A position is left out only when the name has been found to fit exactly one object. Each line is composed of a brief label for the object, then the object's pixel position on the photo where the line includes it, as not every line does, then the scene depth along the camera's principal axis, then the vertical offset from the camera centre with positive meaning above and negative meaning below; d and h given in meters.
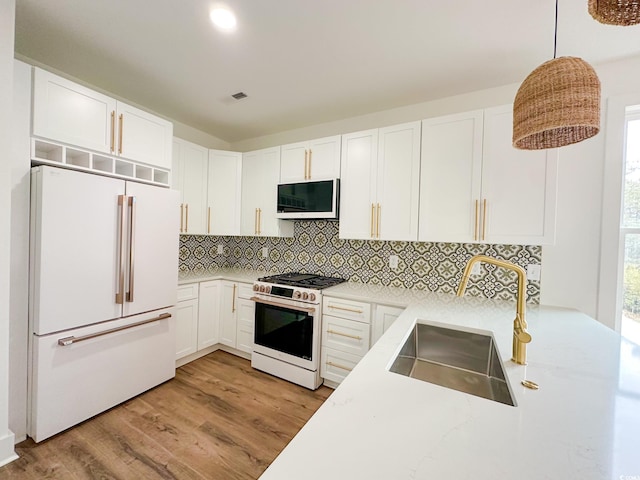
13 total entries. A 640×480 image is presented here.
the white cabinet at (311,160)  2.74 +0.79
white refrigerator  1.73 -0.45
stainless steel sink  1.30 -0.66
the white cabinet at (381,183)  2.37 +0.50
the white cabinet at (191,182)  2.91 +0.55
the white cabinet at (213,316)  2.79 -0.91
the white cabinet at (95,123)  1.77 +0.80
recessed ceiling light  1.59 +1.29
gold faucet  1.06 -0.28
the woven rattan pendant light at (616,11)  0.76 +0.66
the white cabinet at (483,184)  1.95 +0.44
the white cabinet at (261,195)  3.11 +0.46
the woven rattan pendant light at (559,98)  0.98 +0.54
